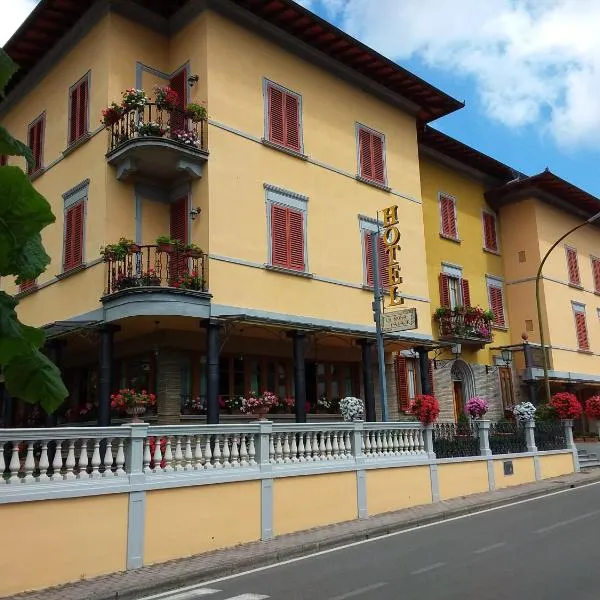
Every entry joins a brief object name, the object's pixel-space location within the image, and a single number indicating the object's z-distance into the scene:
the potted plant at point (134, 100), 15.15
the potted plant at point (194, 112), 15.52
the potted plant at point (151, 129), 15.11
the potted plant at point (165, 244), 14.49
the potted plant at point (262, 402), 15.05
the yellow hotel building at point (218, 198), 15.45
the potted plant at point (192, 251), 14.86
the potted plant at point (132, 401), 13.22
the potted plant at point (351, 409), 15.20
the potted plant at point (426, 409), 14.98
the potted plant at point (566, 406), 21.25
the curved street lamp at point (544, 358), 22.53
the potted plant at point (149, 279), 14.66
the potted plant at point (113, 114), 15.48
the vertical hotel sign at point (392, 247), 18.32
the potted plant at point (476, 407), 19.22
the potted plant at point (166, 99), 15.28
